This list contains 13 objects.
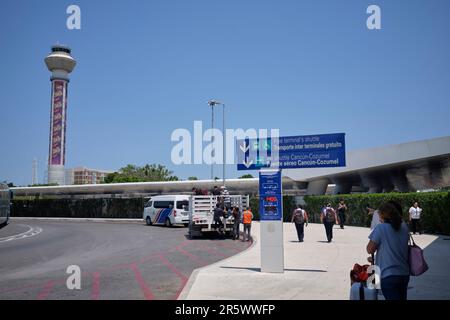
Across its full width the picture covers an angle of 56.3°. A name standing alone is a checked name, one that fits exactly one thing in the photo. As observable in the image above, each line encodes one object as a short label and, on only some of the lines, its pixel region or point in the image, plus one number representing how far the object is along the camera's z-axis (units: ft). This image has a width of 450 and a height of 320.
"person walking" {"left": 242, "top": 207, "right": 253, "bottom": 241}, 60.08
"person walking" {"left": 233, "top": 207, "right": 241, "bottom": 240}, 64.59
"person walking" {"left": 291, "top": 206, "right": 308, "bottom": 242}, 57.00
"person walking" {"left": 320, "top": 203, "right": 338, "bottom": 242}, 56.85
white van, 94.94
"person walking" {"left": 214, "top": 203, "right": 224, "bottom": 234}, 66.23
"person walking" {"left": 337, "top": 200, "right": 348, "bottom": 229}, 85.74
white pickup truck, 67.51
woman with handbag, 16.71
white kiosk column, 33.47
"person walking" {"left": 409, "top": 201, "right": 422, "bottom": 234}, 65.98
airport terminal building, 88.79
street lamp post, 123.44
